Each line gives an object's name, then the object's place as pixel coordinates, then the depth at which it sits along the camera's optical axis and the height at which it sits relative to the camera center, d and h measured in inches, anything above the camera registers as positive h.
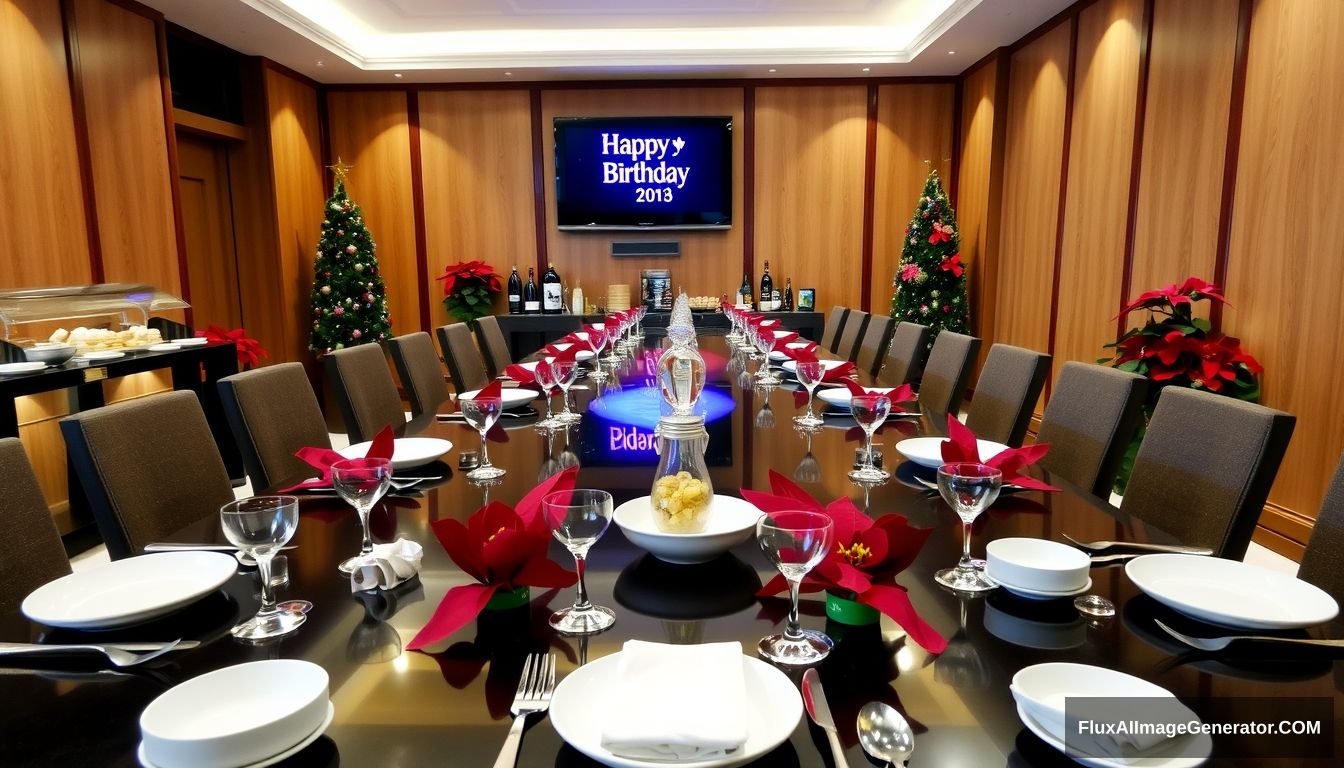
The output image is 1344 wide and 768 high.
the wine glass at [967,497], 38.9 -11.7
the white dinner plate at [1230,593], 33.8 -15.1
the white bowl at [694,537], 39.6 -13.8
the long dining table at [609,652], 26.4 -15.9
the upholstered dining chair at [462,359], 124.4 -14.5
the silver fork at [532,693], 25.5 -15.6
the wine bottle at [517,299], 252.2 -8.8
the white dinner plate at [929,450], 58.8 -14.4
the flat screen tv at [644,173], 247.1 +31.2
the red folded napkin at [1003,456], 53.7 -13.2
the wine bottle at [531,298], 248.2 -8.6
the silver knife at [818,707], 24.8 -15.2
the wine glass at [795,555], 30.8 -11.5
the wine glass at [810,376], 77.7 -10.6
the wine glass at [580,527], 34.0 -11.4
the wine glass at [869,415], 58.2 -11.3
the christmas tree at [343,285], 226.1 -3.5
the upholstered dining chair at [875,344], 147.2 -14.5
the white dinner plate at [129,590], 34.9 -15.3
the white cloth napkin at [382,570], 39.0 -15.0
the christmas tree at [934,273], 224.7 -1.2
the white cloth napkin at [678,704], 23.8 -14.2
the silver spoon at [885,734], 25.3 -15.6
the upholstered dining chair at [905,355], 122.9 -14.0
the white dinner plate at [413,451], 60.1 -14.4
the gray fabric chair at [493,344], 153.0 -14.6
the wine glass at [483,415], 60.0 -11.3
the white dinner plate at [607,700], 23.8 -14.6
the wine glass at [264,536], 34.8 -12.0
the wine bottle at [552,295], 247.1 -7.5
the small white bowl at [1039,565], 36.4 -14.6
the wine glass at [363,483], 40.4 -11.1
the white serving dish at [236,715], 23.8 -14.7
